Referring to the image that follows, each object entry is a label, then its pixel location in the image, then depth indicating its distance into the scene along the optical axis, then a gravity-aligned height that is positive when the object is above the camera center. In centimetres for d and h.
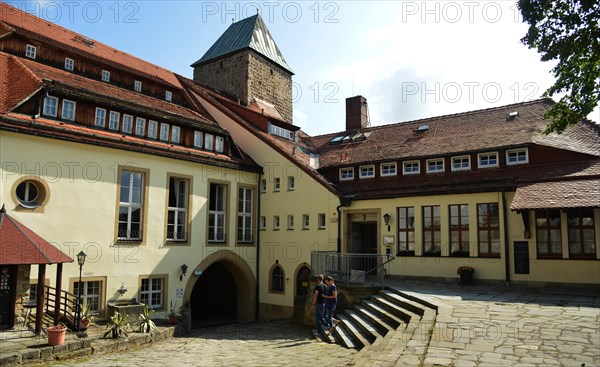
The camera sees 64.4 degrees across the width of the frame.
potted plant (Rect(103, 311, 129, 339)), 1375 -265
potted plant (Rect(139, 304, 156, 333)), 1518 -281
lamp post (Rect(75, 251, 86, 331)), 1365 -170
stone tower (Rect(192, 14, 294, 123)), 3120 +1156
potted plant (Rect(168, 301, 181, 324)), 1733 -294
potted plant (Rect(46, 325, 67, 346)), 1186 -247
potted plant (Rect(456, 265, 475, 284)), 1711 -126
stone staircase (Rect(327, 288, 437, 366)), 914 -217
